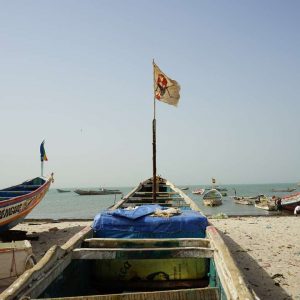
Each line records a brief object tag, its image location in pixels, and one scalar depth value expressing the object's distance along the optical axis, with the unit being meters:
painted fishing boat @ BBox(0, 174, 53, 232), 11.09
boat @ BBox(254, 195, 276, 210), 38.91
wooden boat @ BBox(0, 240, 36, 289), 6.33
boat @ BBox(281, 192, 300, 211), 35.67
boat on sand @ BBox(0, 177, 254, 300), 4.02
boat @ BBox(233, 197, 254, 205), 53.02
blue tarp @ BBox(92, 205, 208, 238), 6.41
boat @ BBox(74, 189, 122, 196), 115.44
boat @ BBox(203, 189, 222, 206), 49.60
